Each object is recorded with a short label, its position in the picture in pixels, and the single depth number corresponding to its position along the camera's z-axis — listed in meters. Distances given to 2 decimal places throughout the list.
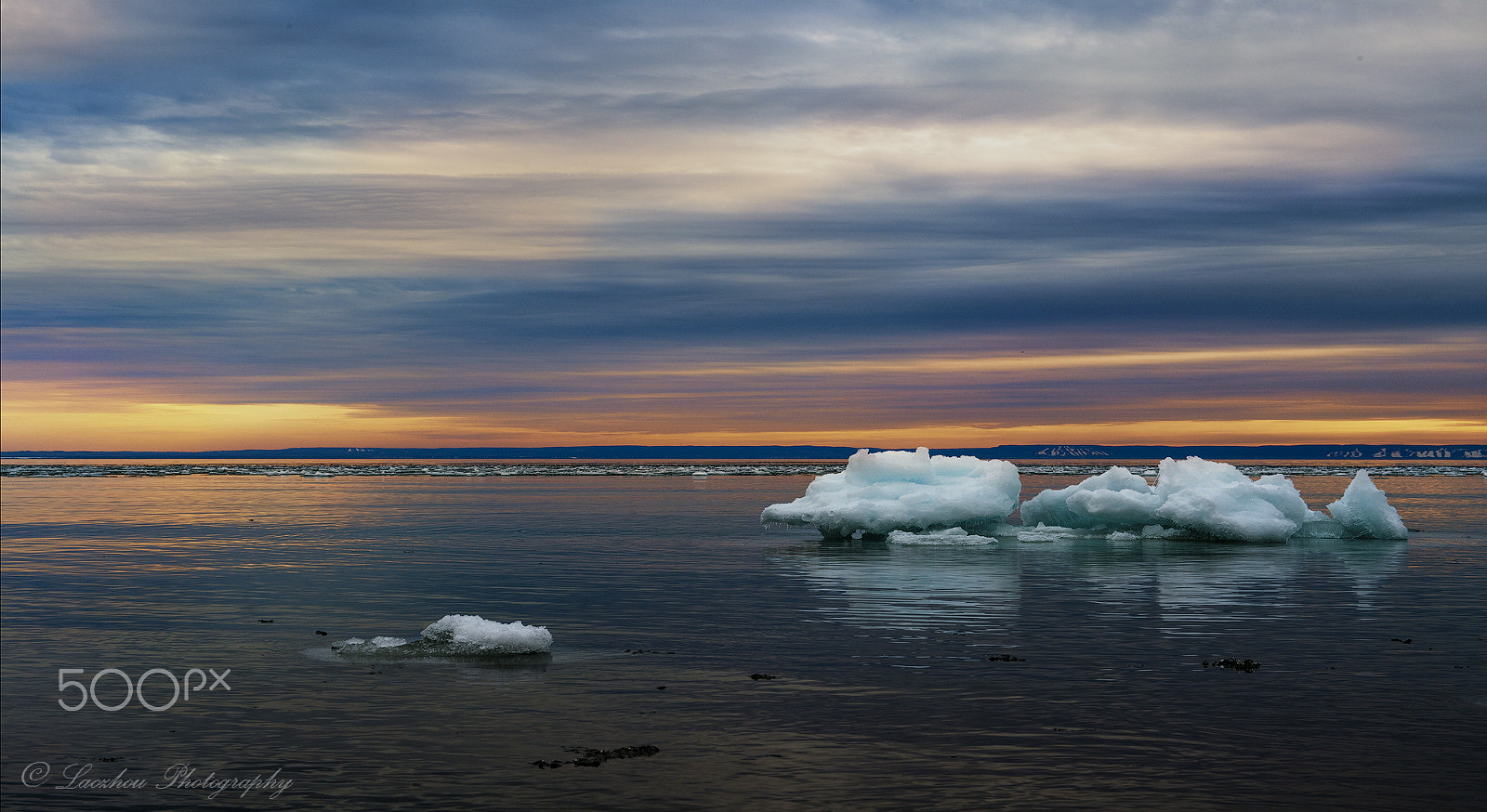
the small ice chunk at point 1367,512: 47.75
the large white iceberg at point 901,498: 45.22
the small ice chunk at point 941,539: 44.19
